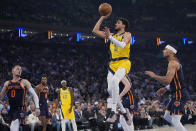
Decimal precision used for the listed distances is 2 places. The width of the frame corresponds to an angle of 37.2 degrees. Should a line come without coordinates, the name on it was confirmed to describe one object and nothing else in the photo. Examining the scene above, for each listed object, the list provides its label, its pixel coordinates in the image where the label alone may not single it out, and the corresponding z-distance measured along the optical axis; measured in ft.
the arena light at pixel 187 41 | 92.24
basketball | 20.27
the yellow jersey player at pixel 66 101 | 34.19
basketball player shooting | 19.47
